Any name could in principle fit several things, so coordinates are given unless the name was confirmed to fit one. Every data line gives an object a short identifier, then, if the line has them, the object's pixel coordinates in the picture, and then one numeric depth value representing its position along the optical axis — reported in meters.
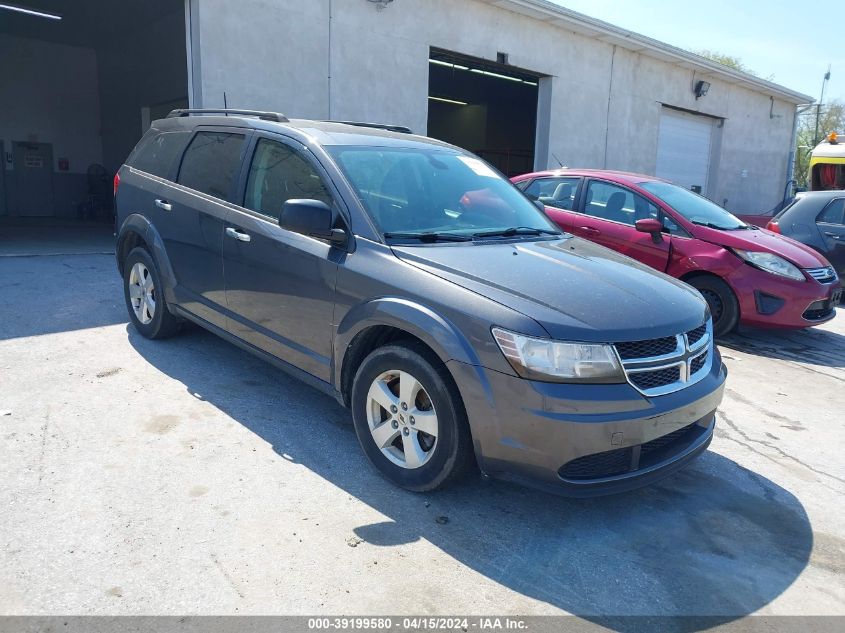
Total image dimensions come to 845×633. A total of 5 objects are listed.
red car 6.55
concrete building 9.87
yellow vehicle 14.55
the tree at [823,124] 49.76
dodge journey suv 2.83
